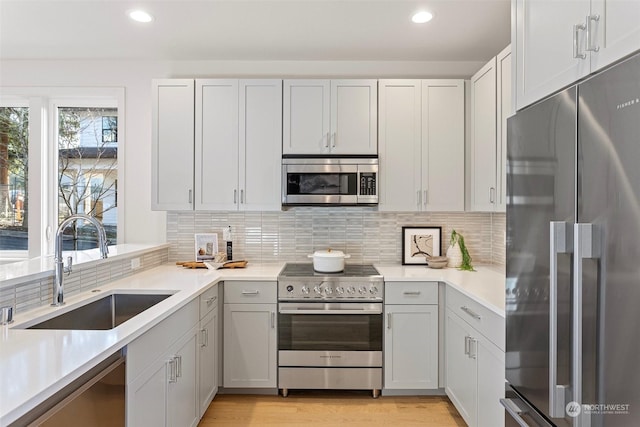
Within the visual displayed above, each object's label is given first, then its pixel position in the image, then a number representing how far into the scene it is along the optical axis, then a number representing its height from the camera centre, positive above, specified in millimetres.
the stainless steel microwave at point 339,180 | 2992 +258
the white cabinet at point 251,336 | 2768 -881
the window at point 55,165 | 3357 +418
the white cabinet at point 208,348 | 2383 -882
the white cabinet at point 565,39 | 1008 +534
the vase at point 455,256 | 3119 -341
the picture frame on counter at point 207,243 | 3225 -255
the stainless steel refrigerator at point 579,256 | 950 -119
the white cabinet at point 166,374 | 1511 -735
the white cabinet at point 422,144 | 3035 +548
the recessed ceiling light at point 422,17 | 2479 +1280
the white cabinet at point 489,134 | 2393 +547
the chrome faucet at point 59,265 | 1792 -250
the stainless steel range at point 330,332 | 2750 -845
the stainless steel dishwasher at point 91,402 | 1038 -567
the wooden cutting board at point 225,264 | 3076 -414
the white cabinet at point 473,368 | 1915 -873
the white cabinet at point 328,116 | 3035 +763
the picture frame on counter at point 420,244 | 3287 -258
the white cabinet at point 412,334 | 2758 -860
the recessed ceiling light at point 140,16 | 2506 +1298
